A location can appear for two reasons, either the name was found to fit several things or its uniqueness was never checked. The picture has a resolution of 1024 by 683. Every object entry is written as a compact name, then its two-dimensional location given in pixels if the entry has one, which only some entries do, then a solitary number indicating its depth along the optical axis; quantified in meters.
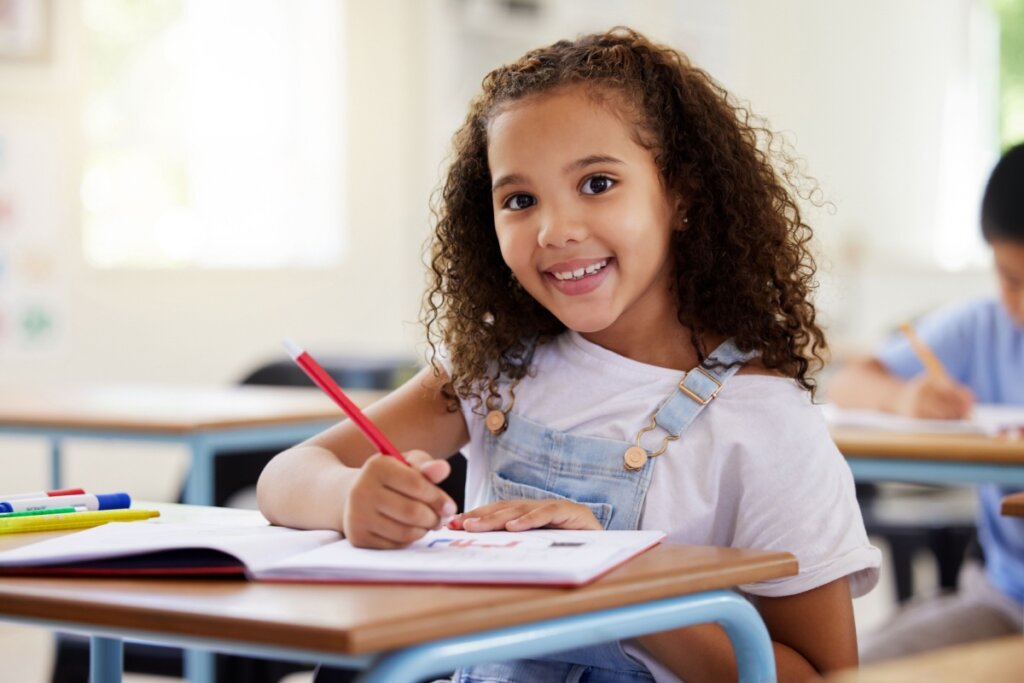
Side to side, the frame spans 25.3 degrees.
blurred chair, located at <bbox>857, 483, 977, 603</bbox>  2.68
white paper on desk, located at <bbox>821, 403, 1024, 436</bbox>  2.18
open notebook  1.21
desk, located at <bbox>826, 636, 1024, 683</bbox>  0.89
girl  1.43
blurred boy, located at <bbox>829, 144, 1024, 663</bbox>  2.04
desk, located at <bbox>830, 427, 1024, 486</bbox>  1.97
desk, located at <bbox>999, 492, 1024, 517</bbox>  1.57
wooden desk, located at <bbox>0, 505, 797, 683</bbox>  1.13
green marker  1.42
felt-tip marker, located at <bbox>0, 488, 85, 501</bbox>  1.45
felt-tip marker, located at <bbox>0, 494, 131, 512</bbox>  1.43
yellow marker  1.40
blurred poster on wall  4.31
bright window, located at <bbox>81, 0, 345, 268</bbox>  4.65
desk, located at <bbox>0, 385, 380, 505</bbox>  2.13
